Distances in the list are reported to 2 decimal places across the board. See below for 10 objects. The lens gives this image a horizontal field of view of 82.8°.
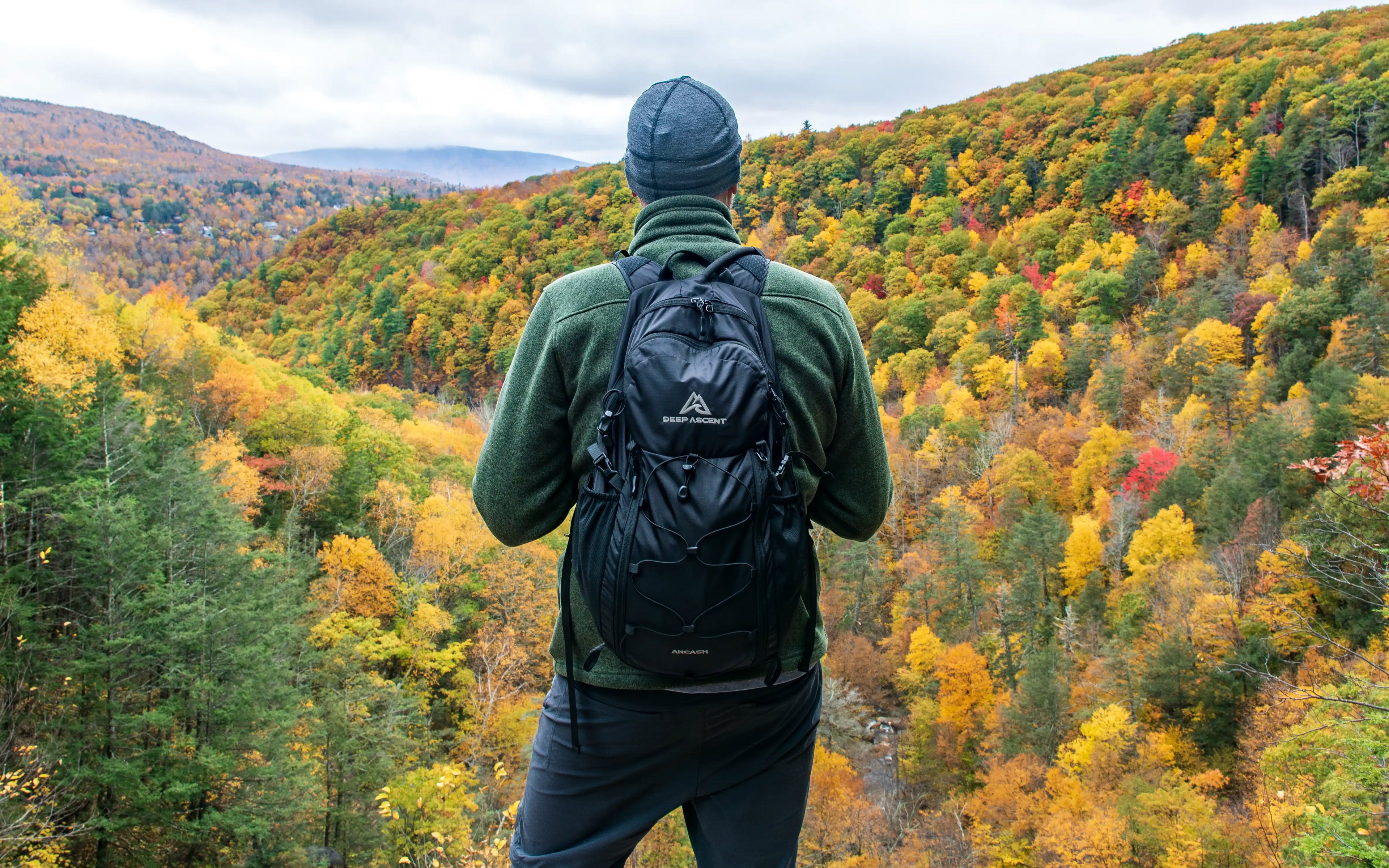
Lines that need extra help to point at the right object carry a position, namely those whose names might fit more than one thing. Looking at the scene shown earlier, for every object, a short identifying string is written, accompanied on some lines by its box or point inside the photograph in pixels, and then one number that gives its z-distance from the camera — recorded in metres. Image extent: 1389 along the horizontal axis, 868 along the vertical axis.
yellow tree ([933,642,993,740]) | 31.92
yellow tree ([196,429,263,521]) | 23.86
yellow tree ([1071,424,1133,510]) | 47.88
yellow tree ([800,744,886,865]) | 24.38
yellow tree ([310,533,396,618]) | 26.08
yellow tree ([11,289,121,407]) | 16.19
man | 1.68
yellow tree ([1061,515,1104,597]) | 39.12
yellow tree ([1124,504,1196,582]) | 34.59
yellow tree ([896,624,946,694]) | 33.75
